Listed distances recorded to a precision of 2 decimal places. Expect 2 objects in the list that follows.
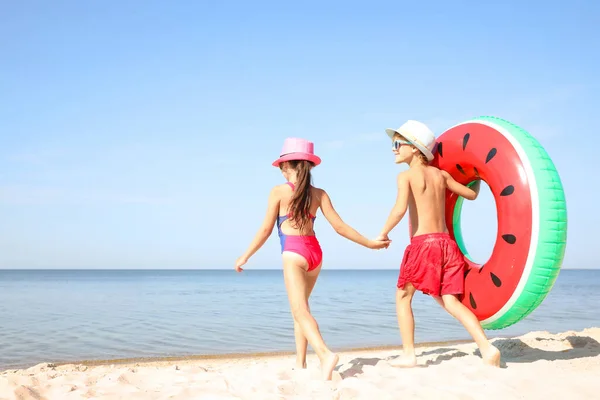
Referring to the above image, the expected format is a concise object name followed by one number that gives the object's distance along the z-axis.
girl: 4.07
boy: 4.36
